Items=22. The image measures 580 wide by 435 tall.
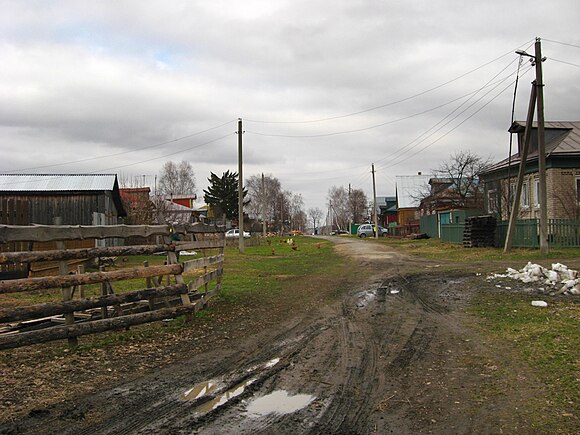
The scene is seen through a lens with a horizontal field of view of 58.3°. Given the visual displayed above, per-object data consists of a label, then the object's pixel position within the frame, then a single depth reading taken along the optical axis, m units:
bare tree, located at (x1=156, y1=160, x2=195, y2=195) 94.00
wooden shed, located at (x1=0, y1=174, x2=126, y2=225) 25.50
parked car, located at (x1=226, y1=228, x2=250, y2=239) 66.91
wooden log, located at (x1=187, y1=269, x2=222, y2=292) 9.61
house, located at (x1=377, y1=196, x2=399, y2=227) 84.81
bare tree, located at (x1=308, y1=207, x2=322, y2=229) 179.25
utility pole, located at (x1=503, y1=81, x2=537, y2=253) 21.08
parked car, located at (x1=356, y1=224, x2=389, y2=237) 64.12
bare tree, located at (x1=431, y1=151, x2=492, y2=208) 44.04
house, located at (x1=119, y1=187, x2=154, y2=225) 34.03
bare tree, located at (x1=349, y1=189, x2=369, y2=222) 123.32
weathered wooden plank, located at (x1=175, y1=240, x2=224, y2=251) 9.91
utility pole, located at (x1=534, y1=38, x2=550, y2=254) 20.95
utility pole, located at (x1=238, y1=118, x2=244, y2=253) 32.50
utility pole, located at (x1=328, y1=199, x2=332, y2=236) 141.23
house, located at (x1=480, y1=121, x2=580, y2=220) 30.28
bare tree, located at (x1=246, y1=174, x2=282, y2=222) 115.38
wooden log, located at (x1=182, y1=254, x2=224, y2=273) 9.30
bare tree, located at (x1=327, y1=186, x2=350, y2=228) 137.96
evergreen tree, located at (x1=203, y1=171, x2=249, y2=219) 82.81
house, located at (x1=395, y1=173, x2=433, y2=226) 65.21
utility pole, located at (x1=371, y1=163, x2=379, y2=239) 55.66
